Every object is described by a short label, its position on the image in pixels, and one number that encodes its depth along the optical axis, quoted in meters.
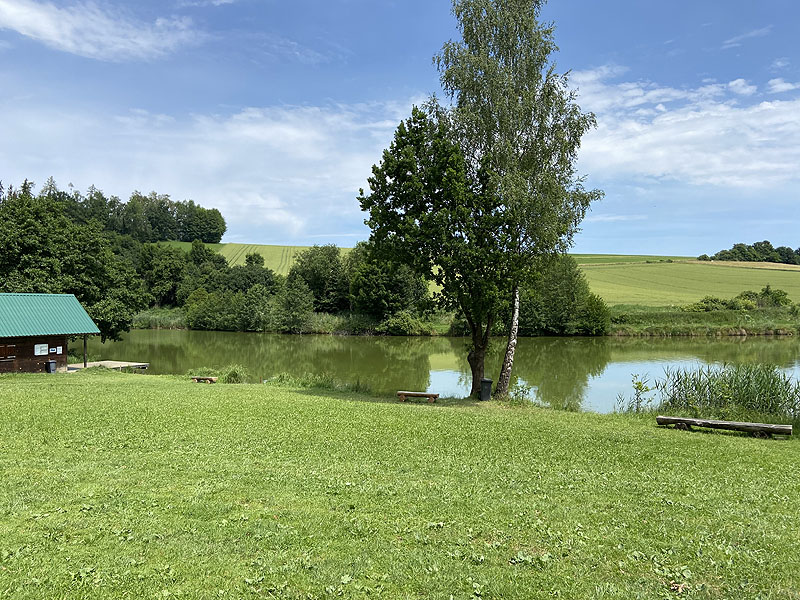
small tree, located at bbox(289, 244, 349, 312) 72.25
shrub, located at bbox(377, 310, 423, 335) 59.84
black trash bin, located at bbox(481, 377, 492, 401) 19.41
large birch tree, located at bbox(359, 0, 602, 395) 18.34
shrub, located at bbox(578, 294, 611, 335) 57.81
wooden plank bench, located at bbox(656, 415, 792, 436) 13.41
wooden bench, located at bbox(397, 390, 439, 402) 19.50
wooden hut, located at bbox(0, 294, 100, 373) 24.45
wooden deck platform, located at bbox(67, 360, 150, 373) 30.55
